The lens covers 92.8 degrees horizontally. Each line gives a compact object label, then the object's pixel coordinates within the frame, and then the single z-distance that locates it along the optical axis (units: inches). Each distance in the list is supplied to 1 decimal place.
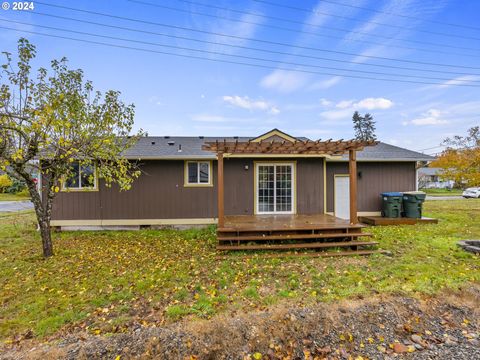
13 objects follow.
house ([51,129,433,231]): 324.5
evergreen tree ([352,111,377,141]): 1754.4
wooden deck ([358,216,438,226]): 339.6
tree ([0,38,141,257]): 172.4
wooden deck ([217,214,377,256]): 221.6
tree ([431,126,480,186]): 459.5
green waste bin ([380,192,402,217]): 349.7
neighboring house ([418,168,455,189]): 1502.2
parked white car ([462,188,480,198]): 912.9
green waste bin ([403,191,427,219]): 343.0
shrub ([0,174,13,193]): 865.5
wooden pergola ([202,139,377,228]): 229.9
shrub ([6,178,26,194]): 943.7
